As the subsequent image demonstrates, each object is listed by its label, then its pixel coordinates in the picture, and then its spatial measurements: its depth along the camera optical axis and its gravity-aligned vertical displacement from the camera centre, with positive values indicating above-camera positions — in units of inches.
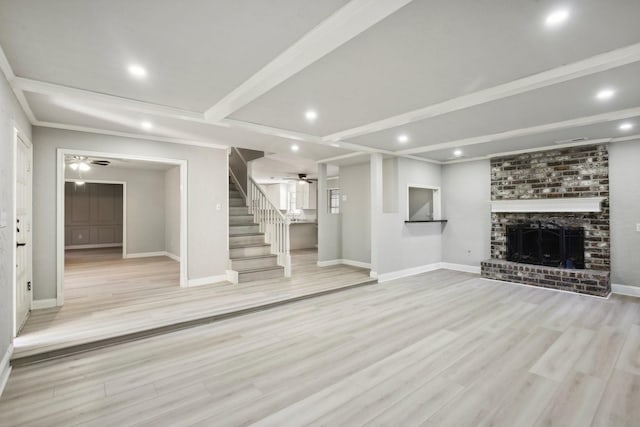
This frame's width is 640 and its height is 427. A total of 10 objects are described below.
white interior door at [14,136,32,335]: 128.7 -8.2
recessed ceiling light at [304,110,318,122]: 144.8 +48.4
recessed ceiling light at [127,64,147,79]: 100.0 +48.1
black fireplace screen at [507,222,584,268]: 205.0 -21.9
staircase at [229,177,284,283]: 213.2 -27.1
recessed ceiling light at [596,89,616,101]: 116.3 +46.5
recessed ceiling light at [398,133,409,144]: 184.7 +47.3
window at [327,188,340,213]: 421.1 +20.9
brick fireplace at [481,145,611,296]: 194.1 +5.3
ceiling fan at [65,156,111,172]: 282.2 +49.7
